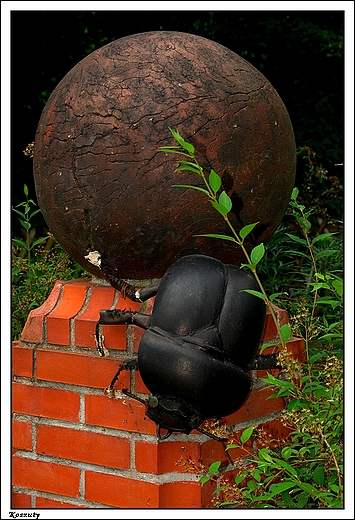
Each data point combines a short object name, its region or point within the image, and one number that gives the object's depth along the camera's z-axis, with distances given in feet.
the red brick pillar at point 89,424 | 7.18
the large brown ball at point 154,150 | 6.89
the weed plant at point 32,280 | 11.36
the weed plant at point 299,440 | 6.04
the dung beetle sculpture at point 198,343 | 6.26
